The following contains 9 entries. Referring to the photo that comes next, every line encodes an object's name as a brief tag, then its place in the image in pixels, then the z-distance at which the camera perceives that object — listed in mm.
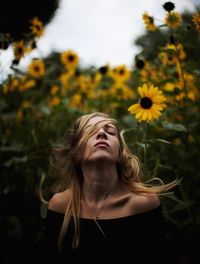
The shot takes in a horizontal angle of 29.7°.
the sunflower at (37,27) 2756
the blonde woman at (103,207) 1434
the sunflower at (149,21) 2340
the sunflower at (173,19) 2193
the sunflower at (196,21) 2129
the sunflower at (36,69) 3893
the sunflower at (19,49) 2703
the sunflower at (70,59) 3914
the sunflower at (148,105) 1688
